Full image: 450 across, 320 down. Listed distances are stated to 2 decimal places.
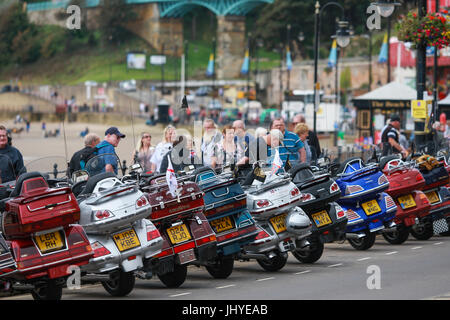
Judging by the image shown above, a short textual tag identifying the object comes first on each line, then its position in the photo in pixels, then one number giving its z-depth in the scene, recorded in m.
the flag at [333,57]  75.68
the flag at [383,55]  83.85
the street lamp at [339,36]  32.56
